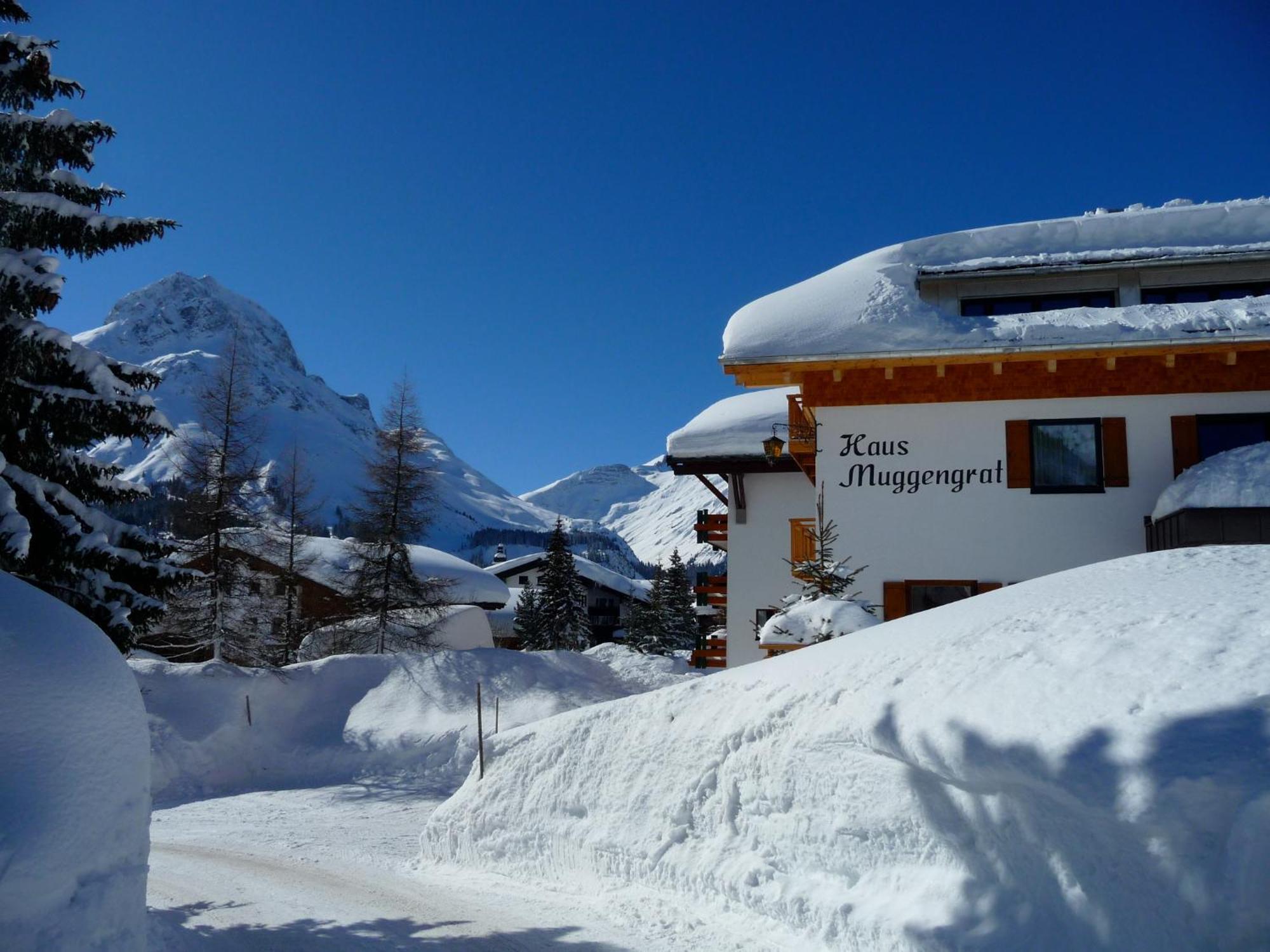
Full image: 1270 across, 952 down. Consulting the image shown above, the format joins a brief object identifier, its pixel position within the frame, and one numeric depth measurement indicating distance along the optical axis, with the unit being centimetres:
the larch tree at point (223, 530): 2547
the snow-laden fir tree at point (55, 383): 917
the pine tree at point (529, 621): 5084
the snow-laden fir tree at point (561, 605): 4897
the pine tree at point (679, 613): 5228
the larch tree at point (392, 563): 2959
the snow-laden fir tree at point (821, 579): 1316
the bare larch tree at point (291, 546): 3191
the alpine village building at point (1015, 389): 1477
